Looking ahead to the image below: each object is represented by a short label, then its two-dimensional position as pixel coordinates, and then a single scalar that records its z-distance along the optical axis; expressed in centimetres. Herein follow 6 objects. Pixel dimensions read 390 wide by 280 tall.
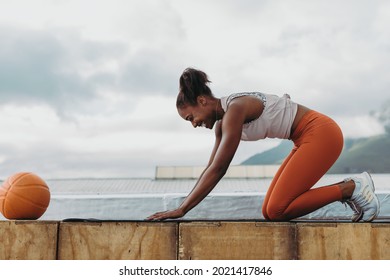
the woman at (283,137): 264
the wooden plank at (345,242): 219
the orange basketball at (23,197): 308
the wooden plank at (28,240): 234
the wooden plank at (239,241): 221
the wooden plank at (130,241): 226
